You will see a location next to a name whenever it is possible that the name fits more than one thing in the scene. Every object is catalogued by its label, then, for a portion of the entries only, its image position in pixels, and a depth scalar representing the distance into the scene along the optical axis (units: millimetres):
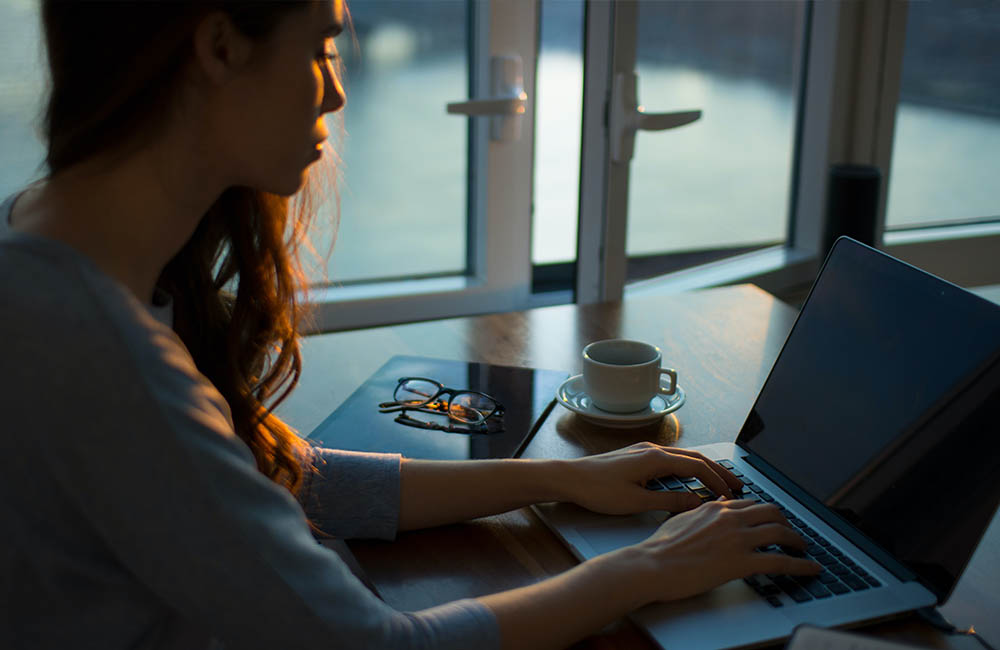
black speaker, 2371
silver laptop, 731
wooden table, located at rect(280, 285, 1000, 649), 792
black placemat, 1026
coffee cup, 1060
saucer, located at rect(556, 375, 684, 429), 1065
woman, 596
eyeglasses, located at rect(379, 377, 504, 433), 1084
